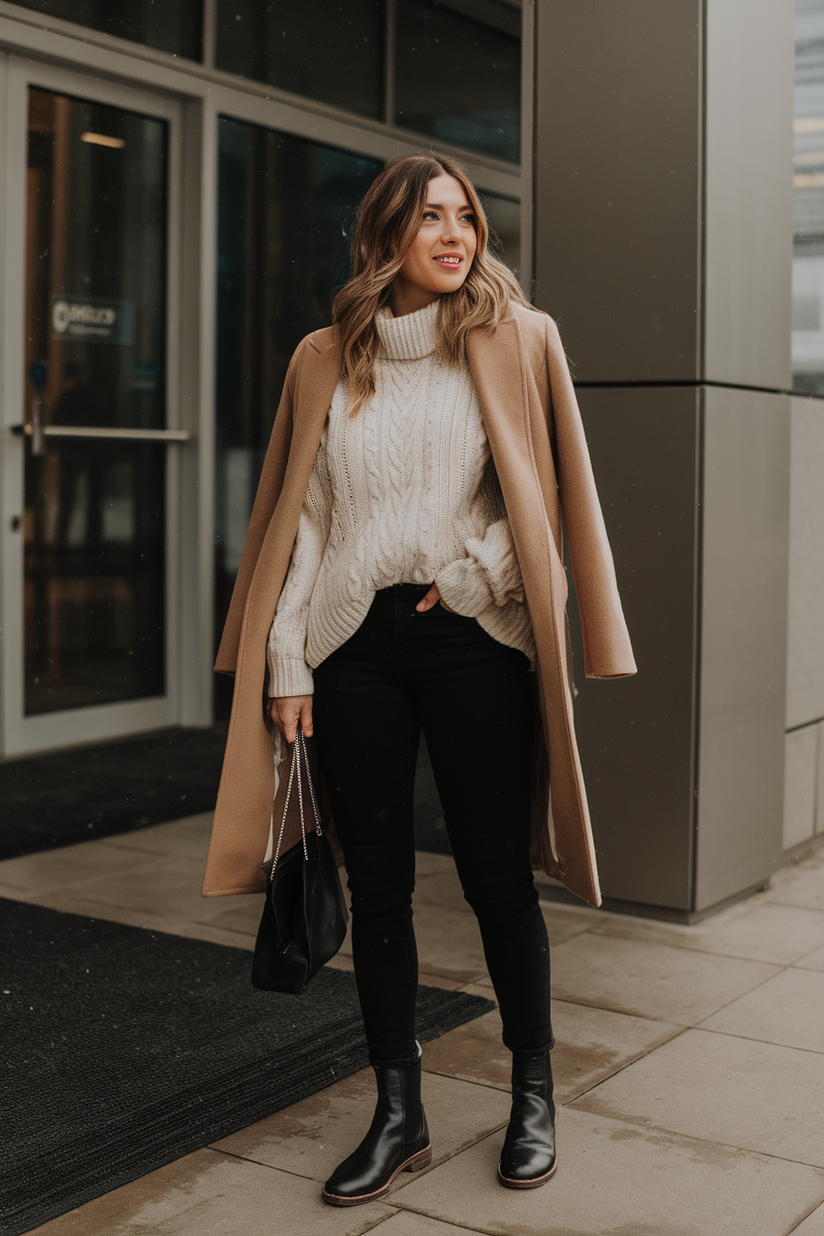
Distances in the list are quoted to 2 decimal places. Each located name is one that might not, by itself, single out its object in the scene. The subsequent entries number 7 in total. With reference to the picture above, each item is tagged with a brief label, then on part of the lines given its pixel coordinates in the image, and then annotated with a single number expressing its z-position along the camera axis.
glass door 5.06
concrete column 4.06
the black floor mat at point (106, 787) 4.89
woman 2.51
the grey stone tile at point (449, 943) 3.92
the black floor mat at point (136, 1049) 2.77
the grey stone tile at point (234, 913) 4.30
